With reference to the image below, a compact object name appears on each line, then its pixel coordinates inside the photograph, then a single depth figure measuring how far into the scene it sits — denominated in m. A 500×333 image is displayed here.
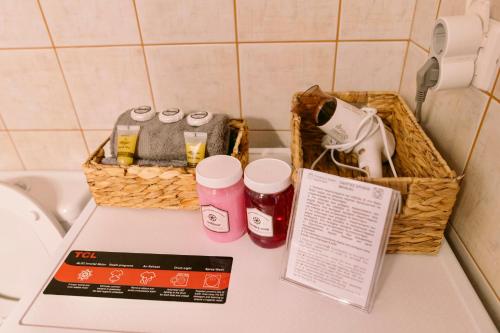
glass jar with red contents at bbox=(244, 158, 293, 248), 0.54
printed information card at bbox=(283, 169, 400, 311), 0.46
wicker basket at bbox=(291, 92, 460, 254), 0.48
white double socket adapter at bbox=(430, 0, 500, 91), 0.46
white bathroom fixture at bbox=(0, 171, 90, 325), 0.84
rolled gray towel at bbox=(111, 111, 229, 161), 0.67
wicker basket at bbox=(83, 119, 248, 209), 0.63
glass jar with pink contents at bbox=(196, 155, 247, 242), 0.56
